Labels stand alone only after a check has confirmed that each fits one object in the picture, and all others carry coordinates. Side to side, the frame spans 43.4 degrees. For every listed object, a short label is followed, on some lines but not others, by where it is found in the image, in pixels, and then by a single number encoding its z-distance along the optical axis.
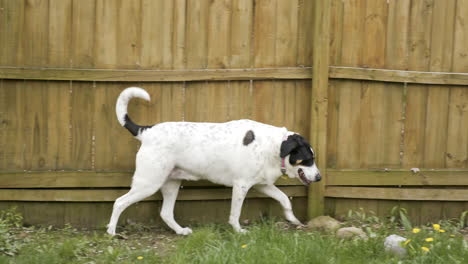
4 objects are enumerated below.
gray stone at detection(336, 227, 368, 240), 4.90
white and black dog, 5.14
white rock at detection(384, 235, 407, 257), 4.28
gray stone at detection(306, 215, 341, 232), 5.40
